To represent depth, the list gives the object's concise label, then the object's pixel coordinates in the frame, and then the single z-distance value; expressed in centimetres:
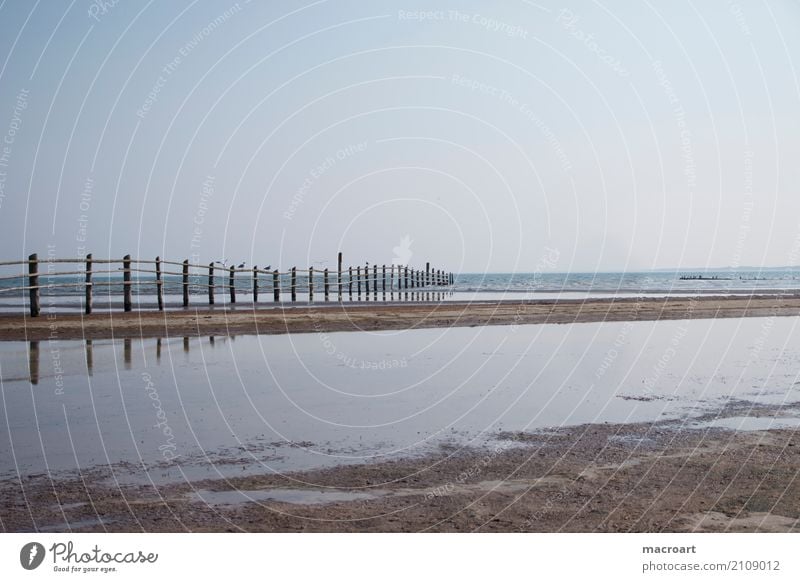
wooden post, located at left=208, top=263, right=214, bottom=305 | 3213
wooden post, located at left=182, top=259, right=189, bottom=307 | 3059
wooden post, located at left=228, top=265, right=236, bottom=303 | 3420
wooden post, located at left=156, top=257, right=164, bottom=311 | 2780
